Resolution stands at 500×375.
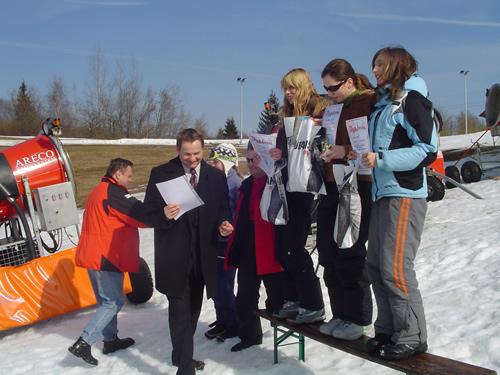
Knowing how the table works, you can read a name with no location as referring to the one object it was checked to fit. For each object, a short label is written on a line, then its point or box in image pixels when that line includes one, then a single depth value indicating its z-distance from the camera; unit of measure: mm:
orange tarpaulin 5438
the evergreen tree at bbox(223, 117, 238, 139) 64062
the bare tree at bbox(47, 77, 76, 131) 58325
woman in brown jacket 3506
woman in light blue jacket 3088
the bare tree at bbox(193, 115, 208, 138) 66300
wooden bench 2943
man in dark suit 3984
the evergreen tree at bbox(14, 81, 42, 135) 55106
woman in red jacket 4379
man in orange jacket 4777
